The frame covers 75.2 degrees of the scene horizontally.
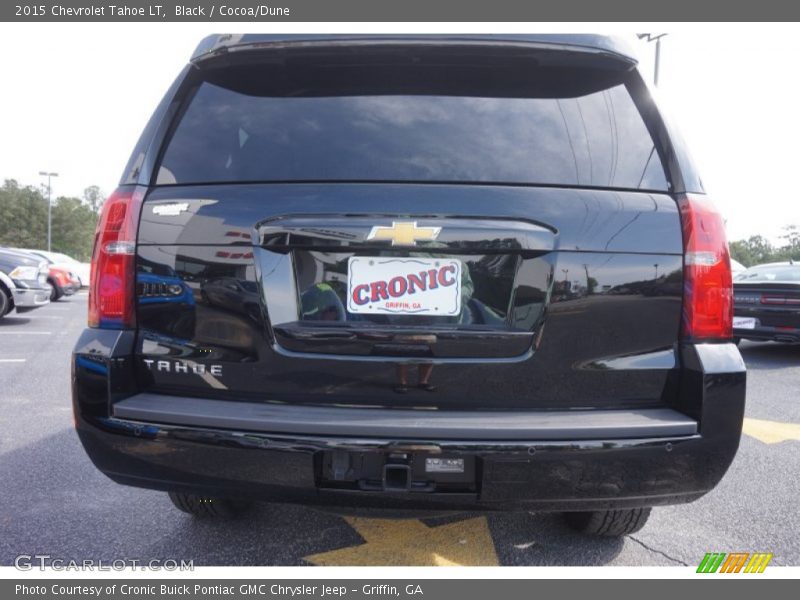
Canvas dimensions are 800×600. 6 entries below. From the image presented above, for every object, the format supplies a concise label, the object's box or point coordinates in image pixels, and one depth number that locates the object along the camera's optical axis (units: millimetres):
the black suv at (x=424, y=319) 1595
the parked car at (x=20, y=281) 9297
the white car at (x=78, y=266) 19727
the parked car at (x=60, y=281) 13891
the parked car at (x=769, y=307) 7016
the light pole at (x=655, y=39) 16772
